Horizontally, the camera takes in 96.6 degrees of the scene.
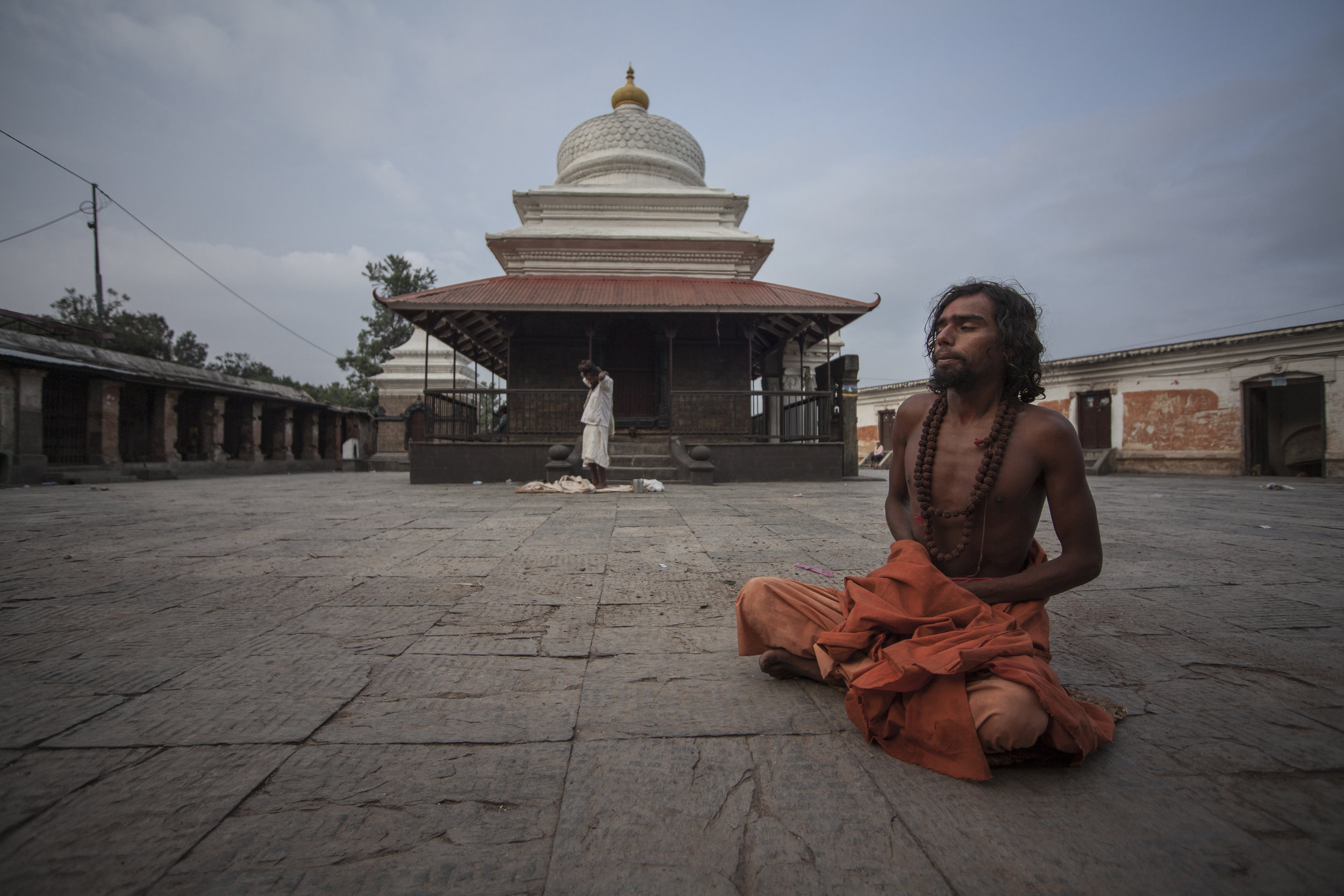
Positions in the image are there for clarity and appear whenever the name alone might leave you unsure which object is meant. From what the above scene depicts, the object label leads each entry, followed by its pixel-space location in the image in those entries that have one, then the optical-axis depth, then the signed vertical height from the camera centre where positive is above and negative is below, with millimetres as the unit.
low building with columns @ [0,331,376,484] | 10125 +788
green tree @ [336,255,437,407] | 32344 +6594
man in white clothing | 8500 +379
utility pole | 20344 +5934
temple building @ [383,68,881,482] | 10867 +2681
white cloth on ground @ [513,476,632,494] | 8227 -482
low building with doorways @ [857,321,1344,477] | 14453 +1224
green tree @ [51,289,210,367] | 24844 +5723
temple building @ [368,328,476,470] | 21938 +2384
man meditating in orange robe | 1330 -373
